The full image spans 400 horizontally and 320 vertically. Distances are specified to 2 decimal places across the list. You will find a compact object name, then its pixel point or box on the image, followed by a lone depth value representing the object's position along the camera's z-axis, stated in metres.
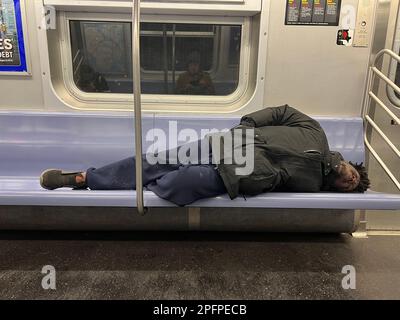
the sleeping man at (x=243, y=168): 1.72
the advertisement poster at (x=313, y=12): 2.22
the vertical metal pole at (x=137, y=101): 1.29
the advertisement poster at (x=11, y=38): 2.21
